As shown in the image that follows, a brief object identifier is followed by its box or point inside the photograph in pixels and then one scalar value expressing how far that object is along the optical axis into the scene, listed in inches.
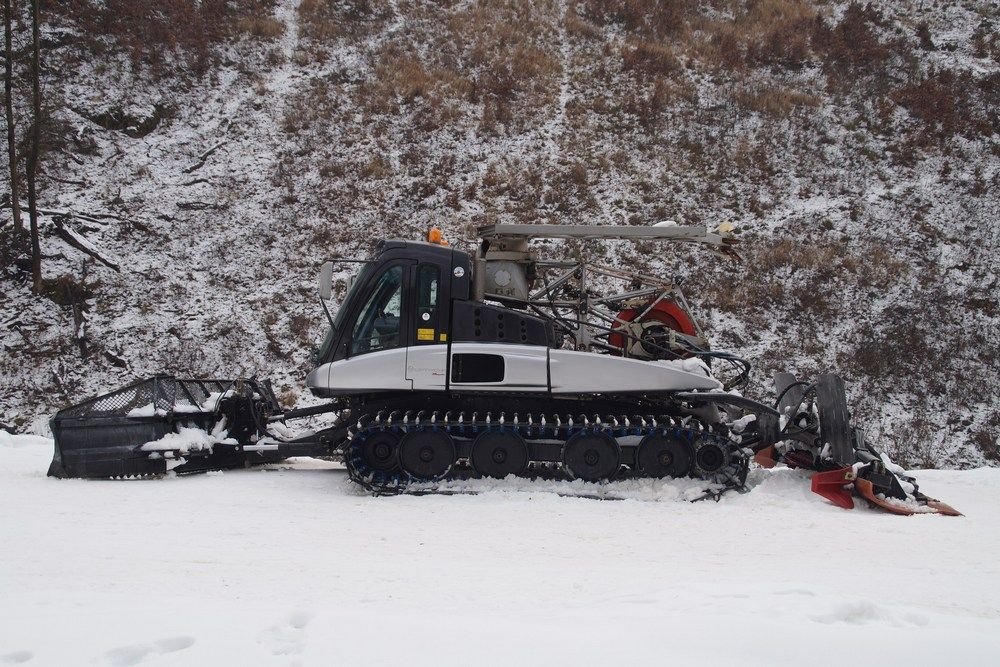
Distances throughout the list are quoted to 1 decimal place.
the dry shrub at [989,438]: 477.8
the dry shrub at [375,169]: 745.0
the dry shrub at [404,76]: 841.5
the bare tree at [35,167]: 615.5
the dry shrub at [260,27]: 905.5
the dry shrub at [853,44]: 876.0
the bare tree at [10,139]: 643.5
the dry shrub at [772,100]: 819.4
